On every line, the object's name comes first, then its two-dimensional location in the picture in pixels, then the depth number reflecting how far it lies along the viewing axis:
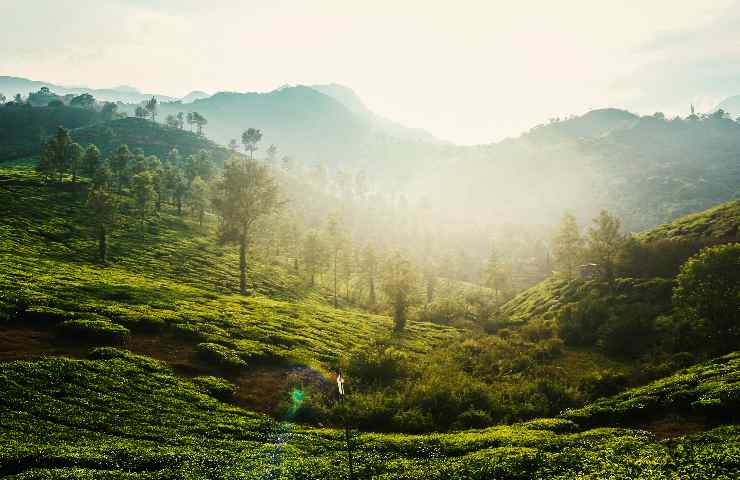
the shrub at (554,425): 32.00
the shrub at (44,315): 39.12
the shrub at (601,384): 40.69
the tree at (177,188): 145.00
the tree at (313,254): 112.50
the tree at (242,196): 79.94
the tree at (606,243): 87.12
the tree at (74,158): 127.27
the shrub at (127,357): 35.19
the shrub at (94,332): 38.03
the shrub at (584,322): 69.69
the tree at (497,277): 135.50
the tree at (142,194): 116.50
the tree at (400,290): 82.88
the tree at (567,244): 113.31
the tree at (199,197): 142.62
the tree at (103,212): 80.38
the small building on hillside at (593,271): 93.86
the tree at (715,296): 46.38
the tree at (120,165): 151.00
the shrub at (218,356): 41.97
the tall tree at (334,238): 121.51
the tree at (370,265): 116.62
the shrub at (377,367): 45.69
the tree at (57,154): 121.56
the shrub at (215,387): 35.69
